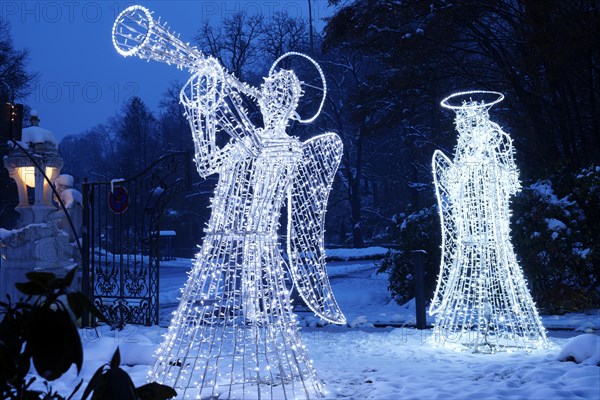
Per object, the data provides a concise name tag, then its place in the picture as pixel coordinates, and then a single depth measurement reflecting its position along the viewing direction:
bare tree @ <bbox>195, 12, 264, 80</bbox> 22.06
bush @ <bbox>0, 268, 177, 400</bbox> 1.45
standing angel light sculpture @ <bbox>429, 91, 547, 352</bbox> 7.07
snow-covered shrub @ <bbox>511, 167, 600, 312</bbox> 9.84
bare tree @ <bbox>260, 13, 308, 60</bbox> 21.40
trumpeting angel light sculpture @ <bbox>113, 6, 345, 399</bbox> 4.78
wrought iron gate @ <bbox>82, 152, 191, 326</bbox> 8.89
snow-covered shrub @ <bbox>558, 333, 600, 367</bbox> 5.73
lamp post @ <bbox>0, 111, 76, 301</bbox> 8.65
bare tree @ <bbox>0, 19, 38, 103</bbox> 21.50
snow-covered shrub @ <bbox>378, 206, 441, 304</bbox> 11.36
